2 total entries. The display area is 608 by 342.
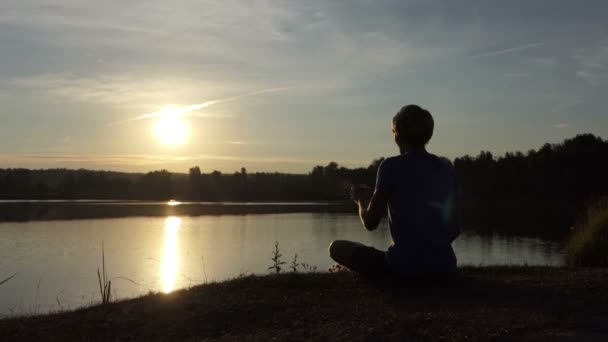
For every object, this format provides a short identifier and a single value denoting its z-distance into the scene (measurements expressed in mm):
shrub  9141
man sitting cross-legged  4809
